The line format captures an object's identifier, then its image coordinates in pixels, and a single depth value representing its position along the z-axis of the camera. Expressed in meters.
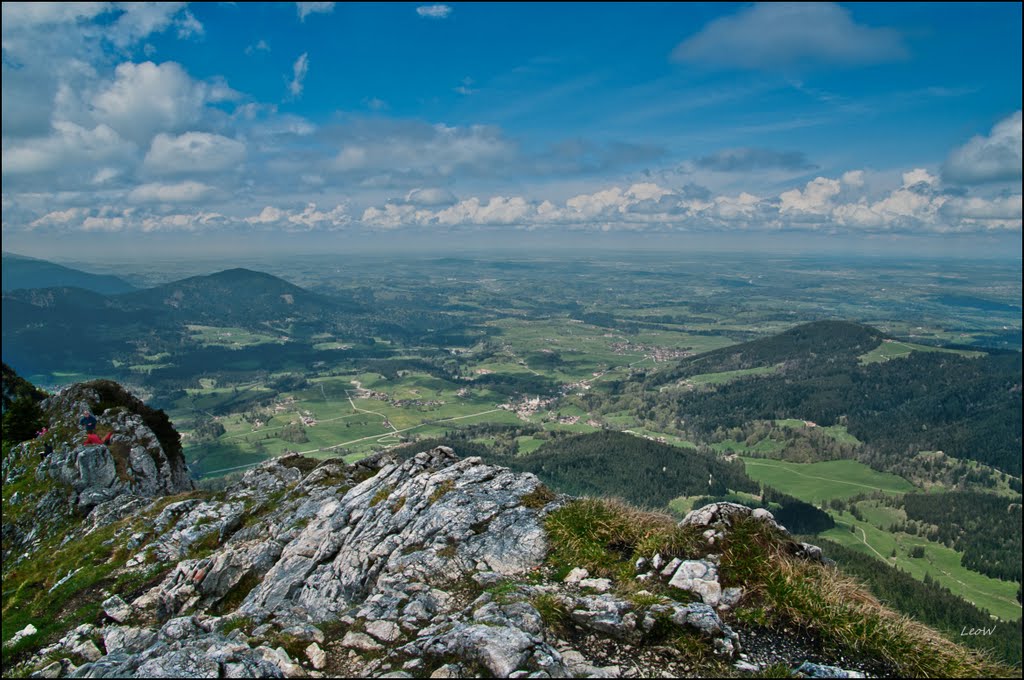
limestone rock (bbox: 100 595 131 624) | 17.78
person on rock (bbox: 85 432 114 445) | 38.00
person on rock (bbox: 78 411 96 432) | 40.12
